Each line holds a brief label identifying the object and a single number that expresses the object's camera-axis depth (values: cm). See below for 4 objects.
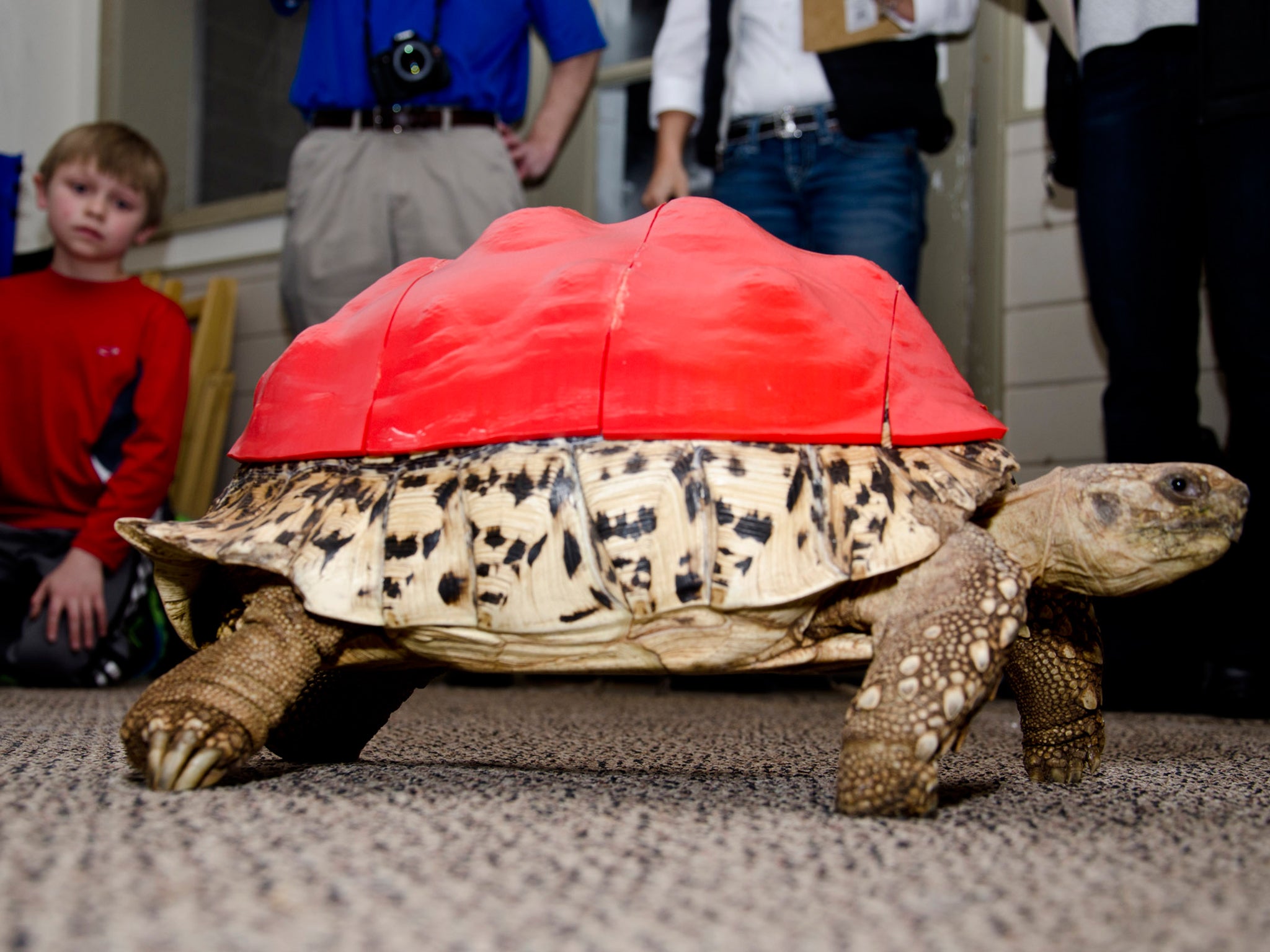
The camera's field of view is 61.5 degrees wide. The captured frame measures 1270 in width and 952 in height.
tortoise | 104
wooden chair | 424
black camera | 249
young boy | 275
